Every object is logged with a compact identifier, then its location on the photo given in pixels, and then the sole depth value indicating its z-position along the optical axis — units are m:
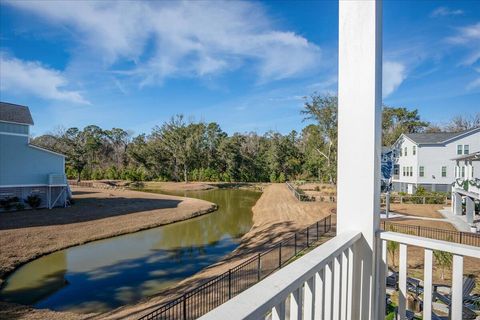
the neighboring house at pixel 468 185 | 8.86
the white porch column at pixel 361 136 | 1.53
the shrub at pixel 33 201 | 16.88
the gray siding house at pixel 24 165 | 15.96
